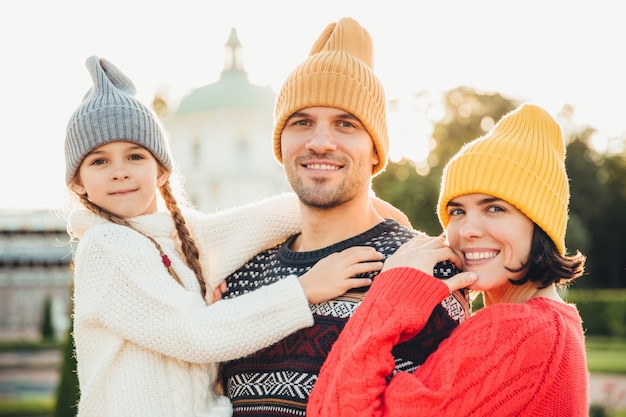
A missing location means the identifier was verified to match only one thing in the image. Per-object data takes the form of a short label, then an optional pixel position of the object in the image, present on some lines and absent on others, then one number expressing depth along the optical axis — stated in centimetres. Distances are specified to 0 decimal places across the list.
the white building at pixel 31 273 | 4303
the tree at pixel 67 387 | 865
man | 287
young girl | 282
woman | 236
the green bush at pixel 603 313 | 2334
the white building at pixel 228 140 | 3928
